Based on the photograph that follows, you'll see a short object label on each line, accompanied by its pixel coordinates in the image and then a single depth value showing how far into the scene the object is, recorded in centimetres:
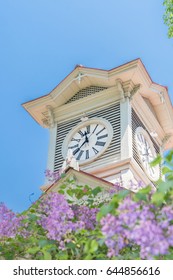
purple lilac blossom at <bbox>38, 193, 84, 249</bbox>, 417
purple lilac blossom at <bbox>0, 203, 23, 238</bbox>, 531
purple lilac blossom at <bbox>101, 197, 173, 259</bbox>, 298
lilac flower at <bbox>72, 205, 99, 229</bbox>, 479
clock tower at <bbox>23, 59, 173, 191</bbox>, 1388
